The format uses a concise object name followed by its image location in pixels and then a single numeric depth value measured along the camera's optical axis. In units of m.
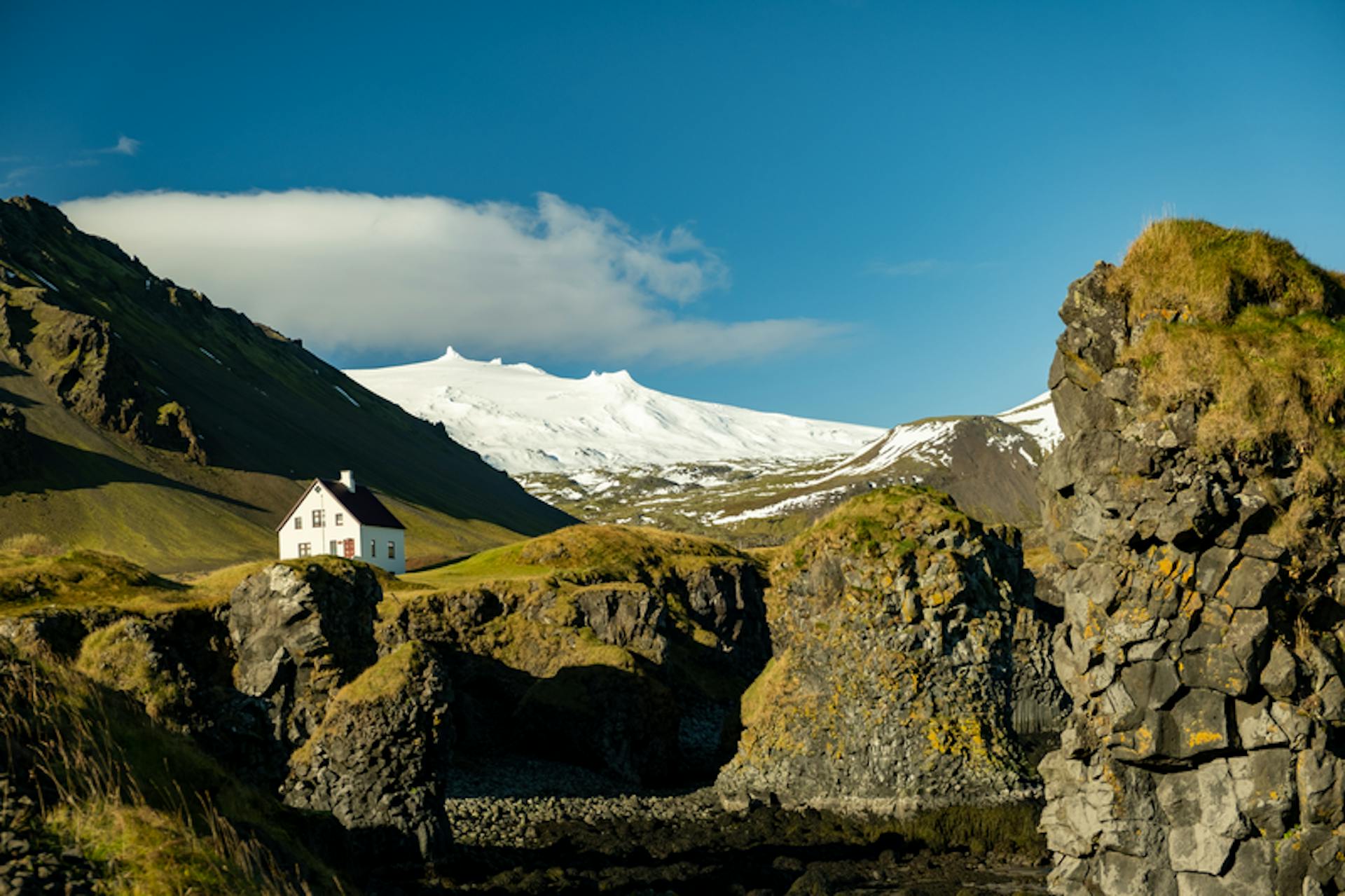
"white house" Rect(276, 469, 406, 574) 109.94
